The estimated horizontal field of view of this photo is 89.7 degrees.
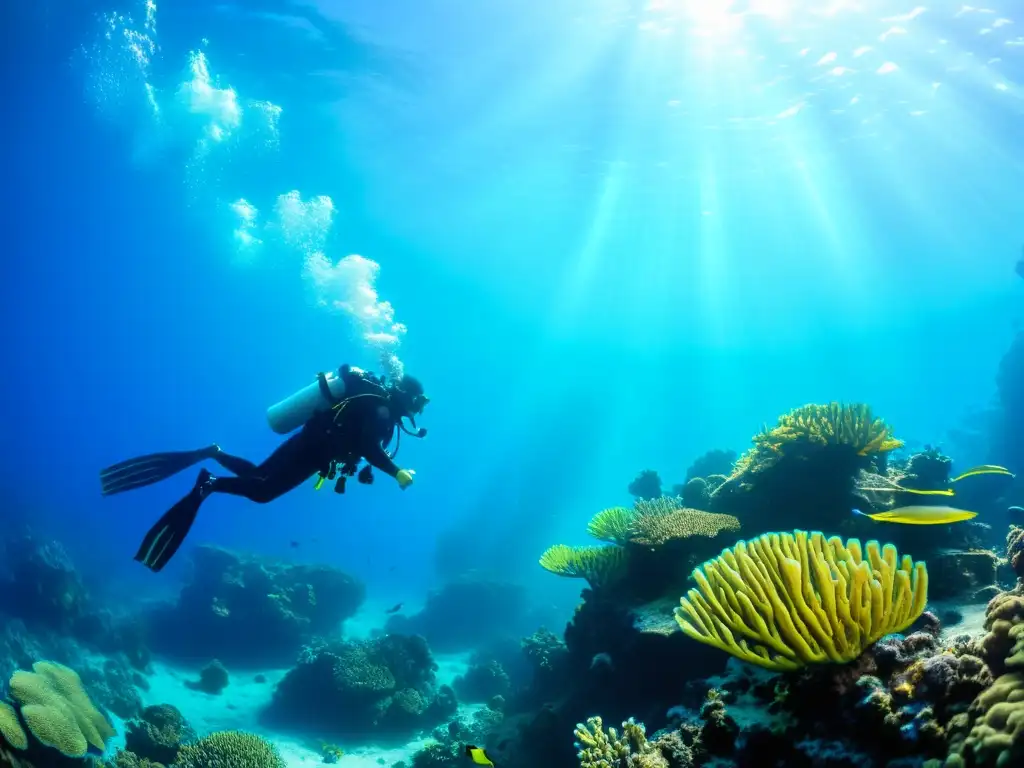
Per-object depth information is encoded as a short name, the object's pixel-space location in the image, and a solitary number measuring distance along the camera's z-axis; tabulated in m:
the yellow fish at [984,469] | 4.91
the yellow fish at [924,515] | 3.26
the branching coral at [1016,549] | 4.20
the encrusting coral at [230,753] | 7.70
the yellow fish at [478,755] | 4.30
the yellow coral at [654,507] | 8.09
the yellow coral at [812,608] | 2.92
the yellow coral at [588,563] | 7.29
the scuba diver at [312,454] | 6.60
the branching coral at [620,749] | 3.52
